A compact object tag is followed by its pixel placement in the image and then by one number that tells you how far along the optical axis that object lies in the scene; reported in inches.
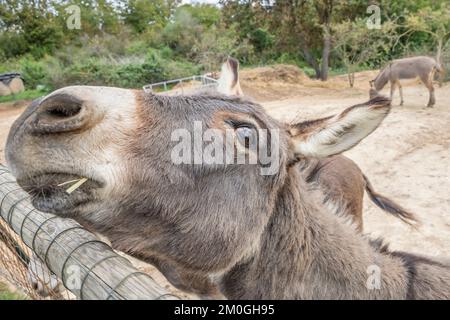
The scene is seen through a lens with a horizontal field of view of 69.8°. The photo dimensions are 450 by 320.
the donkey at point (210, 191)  50.9
